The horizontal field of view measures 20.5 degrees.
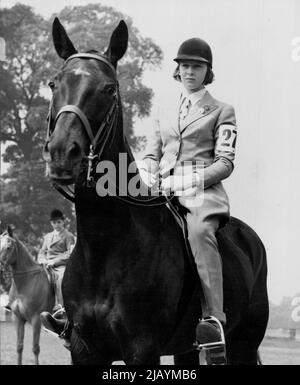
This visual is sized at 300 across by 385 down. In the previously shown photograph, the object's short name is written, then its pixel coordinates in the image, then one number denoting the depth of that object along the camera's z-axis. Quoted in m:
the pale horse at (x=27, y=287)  15.47
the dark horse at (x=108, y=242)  4.86
